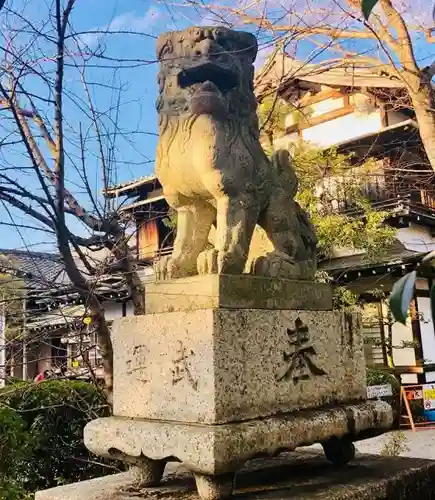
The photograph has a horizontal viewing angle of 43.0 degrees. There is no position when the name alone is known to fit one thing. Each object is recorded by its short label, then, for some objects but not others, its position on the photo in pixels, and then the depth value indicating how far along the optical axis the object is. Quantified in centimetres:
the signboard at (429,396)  1151
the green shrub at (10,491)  437
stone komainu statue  274
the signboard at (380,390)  995
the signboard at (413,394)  1112
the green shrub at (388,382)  1052
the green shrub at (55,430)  531
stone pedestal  233
